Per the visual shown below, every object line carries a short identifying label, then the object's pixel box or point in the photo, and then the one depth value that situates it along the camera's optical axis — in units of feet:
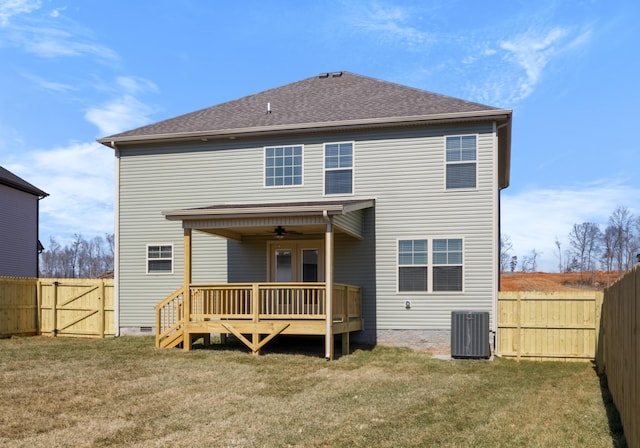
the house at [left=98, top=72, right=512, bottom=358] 49.08
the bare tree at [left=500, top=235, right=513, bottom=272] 175.42
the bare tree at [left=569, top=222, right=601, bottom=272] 182.50
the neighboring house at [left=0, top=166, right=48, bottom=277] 88.89
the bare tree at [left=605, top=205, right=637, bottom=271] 170.60
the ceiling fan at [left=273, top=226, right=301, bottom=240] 52.38
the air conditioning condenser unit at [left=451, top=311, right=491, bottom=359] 49.01
